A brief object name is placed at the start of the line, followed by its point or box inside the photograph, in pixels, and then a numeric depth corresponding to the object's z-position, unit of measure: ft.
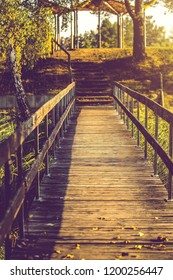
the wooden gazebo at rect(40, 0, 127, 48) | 106.42
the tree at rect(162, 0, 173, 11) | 104.37
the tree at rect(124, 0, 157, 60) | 97.66
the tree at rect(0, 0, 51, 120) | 60.90
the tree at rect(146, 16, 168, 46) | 350.43
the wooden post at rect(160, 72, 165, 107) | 75.98
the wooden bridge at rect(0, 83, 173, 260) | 16.40
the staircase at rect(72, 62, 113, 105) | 78.54
